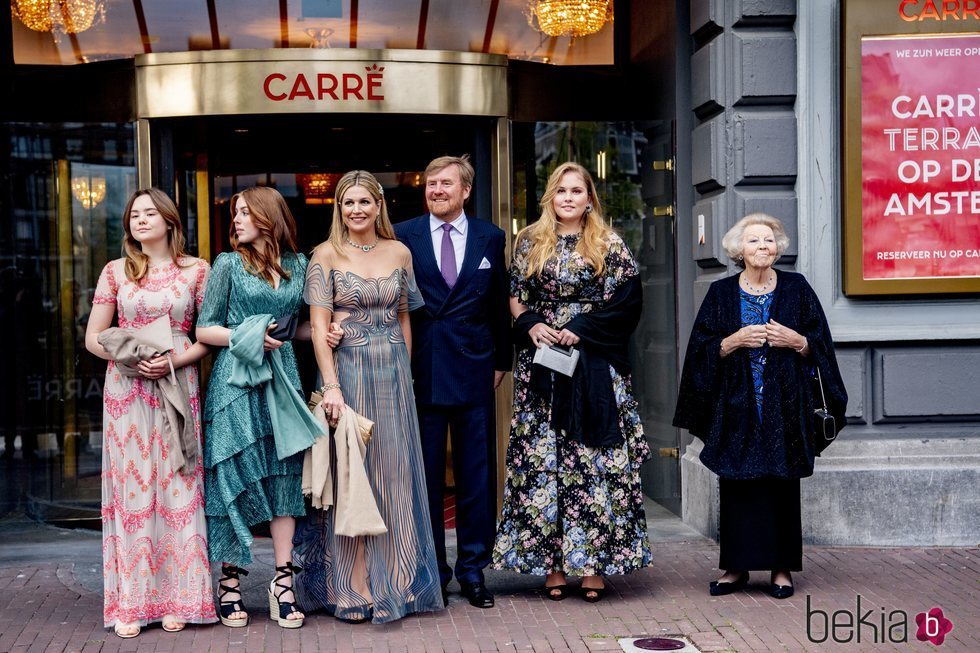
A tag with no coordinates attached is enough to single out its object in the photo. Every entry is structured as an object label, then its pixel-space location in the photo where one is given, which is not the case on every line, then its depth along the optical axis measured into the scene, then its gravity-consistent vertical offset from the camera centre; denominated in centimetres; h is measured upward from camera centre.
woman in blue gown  532 -50
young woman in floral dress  554 -65
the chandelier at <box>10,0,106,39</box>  753 +171
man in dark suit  560 -32
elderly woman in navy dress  560 -56
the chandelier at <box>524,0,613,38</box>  778 +170
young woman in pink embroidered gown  518 -83
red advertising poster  678 +65
